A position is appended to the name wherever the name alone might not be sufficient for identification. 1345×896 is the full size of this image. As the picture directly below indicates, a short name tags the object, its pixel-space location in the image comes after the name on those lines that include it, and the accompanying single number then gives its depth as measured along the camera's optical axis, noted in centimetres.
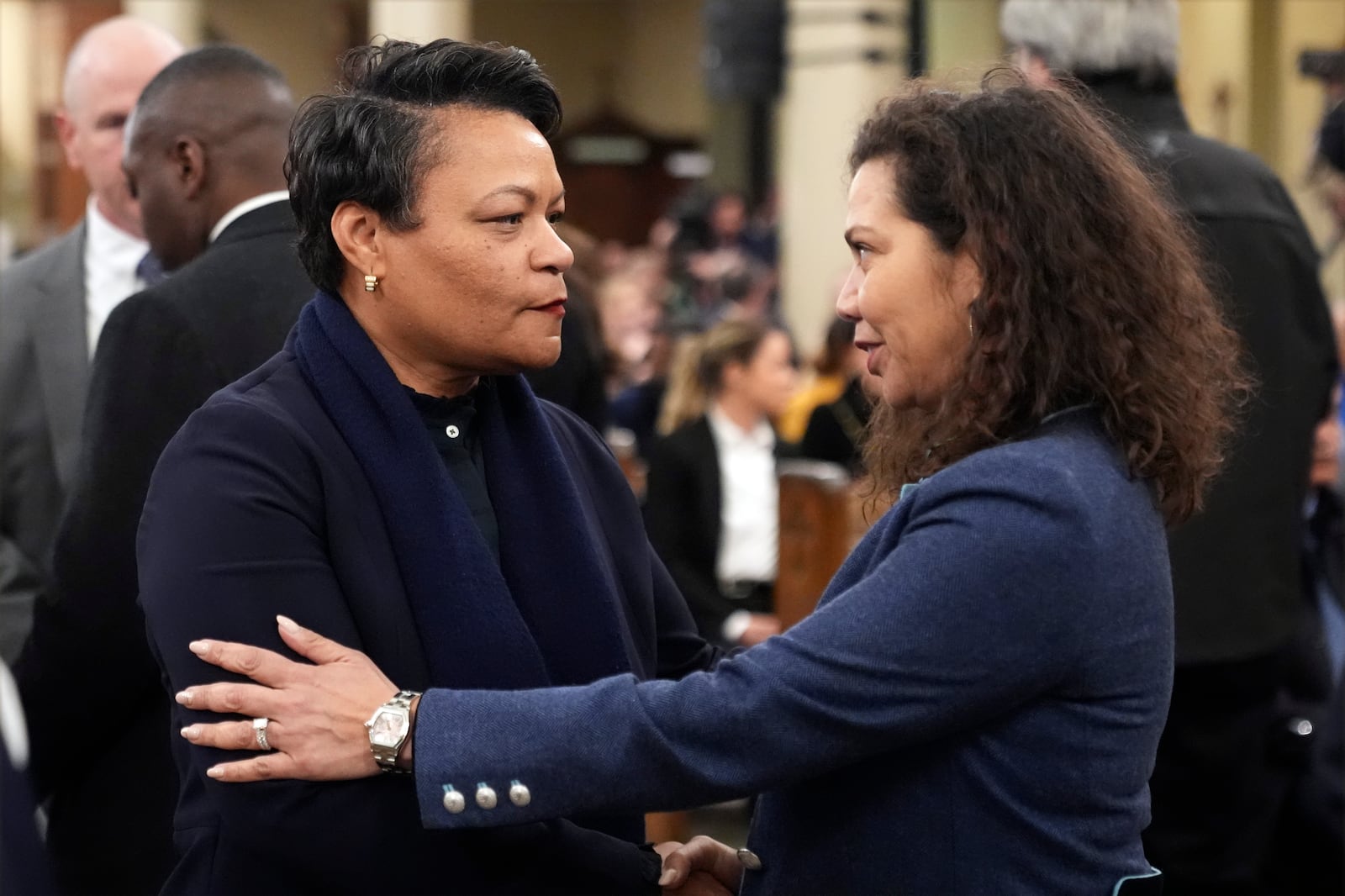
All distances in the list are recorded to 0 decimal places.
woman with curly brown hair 368
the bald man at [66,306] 684
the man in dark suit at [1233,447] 689
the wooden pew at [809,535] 1057
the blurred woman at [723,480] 1233
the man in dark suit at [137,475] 524
